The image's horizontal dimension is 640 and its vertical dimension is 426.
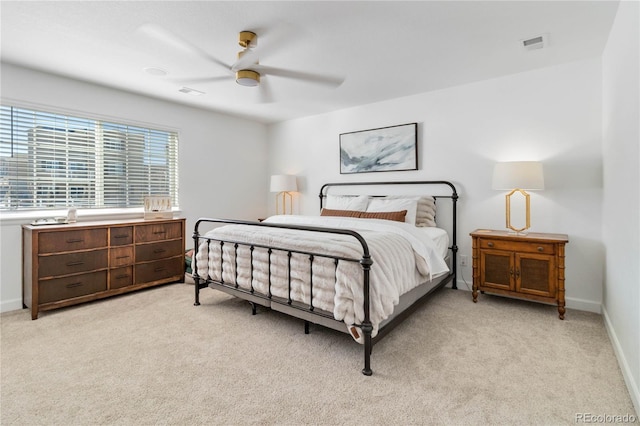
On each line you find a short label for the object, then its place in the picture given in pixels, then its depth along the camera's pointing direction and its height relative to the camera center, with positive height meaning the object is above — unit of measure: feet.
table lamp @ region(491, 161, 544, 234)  9.99 +1.17
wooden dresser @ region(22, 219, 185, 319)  9.96 -1.63
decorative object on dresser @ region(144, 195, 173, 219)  13.15 +0.27
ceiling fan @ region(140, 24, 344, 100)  7.24 +3.49
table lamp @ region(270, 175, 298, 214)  17.10 +1.58
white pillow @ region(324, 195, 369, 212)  13.83 +0.48
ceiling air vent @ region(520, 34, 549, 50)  8.70 +4.80
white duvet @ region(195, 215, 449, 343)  6.95 -1.38
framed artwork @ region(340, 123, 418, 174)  13.83 +2.94
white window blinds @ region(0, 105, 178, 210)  10.66 +2.01
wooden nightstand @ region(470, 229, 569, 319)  9.51 -1.68
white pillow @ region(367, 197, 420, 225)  12.19 +0.29
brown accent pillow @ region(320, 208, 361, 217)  12.85 +0.00
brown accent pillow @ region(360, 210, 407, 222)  11.82 -0.08
